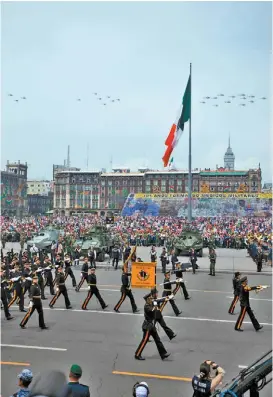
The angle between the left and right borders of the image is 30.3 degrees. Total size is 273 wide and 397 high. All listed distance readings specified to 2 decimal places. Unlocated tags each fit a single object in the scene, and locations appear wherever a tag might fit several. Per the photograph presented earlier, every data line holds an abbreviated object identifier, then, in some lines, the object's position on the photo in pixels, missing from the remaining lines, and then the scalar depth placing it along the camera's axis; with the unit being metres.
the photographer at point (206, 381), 6.42
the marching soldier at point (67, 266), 18.33
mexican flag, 33.03
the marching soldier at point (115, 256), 25.98
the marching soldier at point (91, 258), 24.58
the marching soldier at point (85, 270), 17.60
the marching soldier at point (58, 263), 17.77
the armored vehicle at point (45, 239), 33.53
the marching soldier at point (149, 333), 10.42
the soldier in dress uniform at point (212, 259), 23.23
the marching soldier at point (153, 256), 25.97
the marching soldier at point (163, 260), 24.22
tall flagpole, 35.06
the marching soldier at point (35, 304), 12.52
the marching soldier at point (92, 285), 14.77
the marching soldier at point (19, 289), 15.06
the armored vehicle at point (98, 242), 29.55
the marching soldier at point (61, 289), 15.18
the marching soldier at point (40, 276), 16.03
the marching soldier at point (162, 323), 10.95
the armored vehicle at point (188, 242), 31.70
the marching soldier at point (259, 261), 25.46
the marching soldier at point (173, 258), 23.69
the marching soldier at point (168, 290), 14.36
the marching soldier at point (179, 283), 16.52
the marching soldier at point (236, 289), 14.08
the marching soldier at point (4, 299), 13.80
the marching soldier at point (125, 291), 14.54
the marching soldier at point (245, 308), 12.61
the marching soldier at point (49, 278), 17.79
